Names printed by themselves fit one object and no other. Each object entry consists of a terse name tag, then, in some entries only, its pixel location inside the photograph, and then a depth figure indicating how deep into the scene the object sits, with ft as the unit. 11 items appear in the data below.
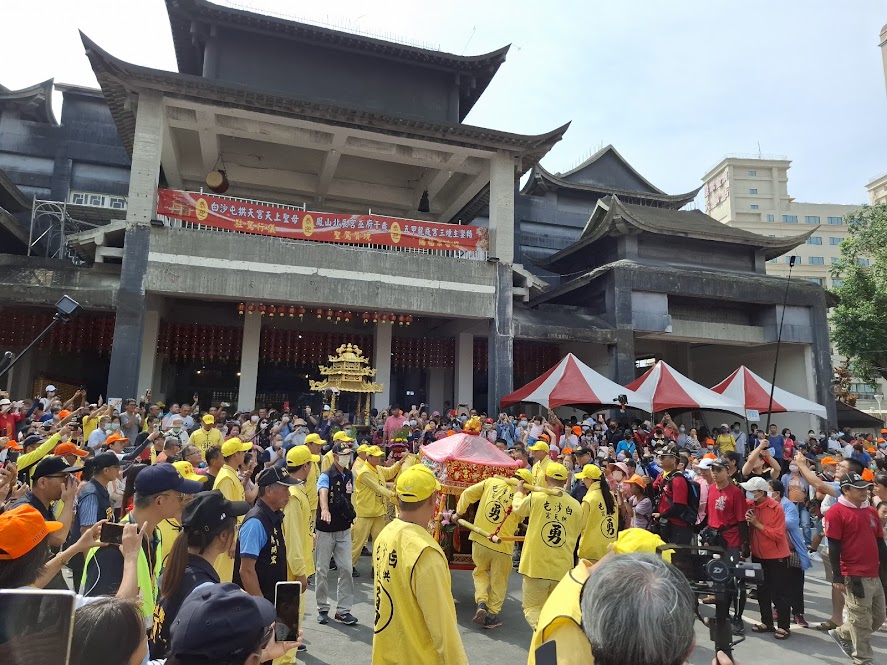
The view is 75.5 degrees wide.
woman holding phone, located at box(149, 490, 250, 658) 8.57
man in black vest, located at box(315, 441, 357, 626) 18.34
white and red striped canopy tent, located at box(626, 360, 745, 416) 48.93
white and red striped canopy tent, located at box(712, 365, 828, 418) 50.52
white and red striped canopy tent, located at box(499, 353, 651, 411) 49.34
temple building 49.49
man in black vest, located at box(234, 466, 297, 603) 12.03
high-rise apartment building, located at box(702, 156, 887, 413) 189.88
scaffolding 62.90
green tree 72.38
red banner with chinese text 49.29
